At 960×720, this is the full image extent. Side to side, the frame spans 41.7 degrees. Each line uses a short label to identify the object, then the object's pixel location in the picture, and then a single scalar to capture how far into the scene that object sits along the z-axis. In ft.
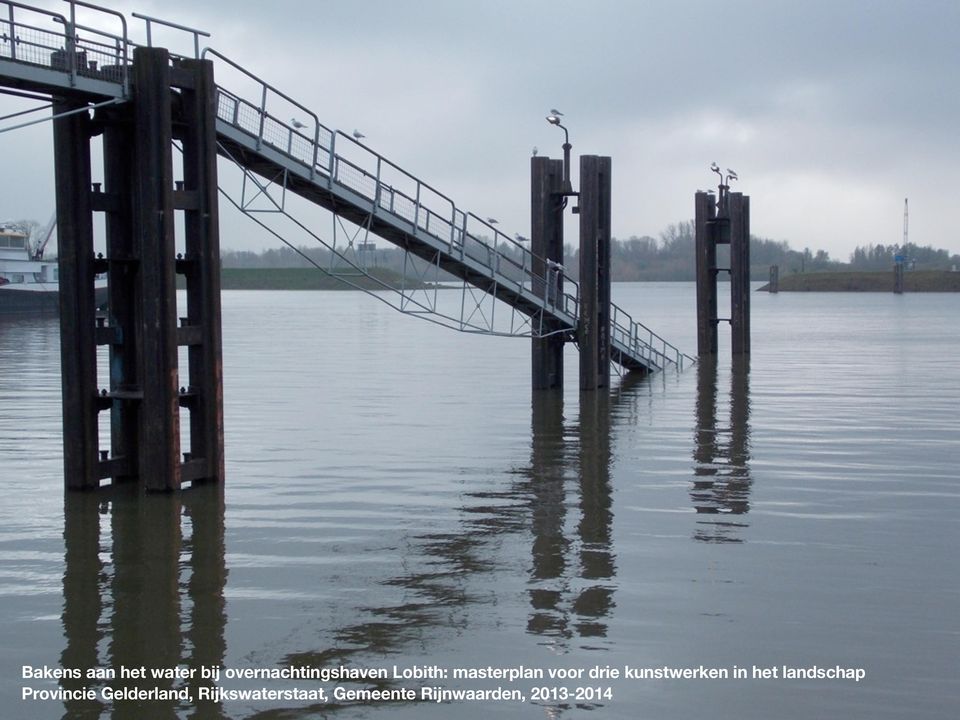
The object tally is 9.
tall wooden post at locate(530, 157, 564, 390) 88.38
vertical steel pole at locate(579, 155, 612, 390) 87.76
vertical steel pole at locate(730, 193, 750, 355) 131.34
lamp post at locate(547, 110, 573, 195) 88.02
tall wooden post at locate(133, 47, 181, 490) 46.50
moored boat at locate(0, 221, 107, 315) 255.50
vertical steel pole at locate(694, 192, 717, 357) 127.24
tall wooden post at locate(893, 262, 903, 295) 521.65
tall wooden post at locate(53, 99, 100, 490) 48.32
